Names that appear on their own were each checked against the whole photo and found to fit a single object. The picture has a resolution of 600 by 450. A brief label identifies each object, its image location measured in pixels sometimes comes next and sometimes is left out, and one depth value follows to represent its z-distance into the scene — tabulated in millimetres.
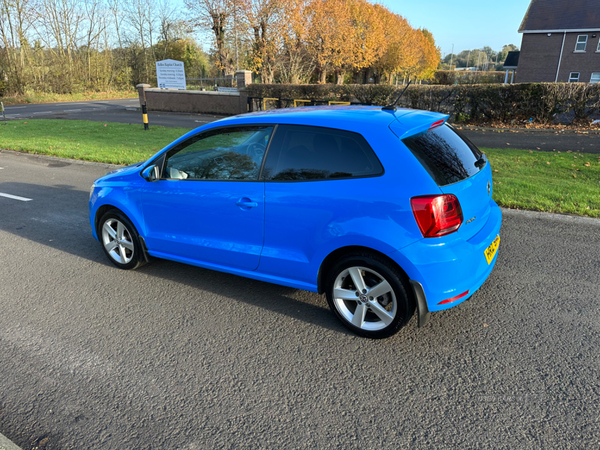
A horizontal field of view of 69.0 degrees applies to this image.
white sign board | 26188
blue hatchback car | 3004
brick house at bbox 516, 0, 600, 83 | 38094
